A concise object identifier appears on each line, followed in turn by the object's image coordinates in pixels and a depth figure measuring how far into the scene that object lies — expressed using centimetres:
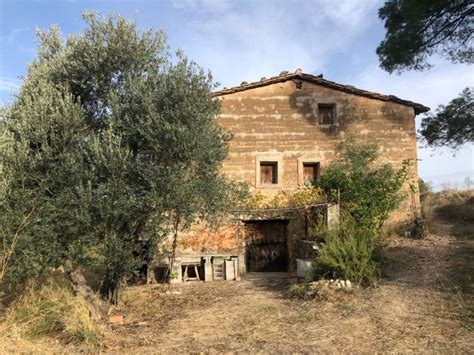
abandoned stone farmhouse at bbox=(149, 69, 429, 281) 1493
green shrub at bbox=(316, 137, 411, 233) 1295
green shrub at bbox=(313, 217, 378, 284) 879
